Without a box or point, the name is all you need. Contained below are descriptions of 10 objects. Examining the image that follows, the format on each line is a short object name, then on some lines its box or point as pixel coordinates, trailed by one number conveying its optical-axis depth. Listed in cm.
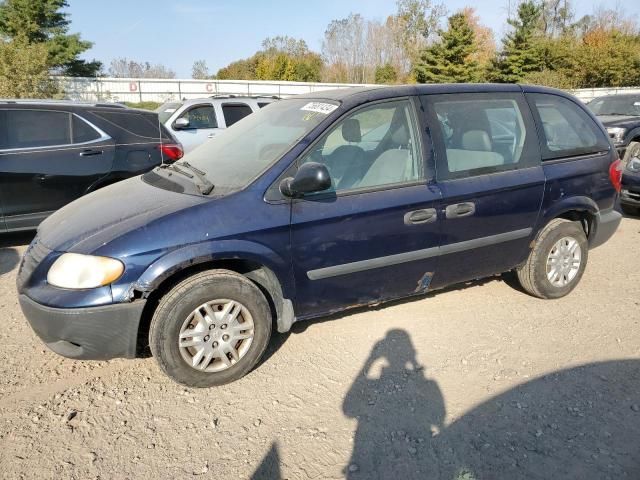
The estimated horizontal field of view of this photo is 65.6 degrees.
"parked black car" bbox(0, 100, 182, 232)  528
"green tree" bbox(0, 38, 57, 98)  1733
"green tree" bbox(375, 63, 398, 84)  4528
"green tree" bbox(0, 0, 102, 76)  3027
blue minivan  281
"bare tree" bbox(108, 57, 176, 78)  5613
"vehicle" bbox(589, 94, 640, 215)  704
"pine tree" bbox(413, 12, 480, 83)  3906
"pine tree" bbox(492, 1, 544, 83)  3947
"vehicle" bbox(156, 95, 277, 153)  948
